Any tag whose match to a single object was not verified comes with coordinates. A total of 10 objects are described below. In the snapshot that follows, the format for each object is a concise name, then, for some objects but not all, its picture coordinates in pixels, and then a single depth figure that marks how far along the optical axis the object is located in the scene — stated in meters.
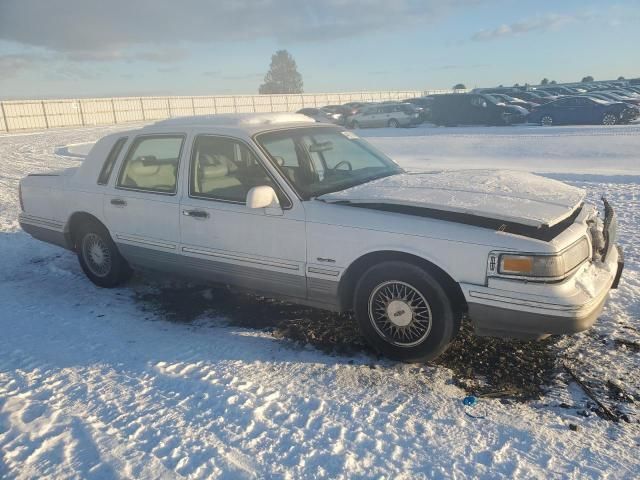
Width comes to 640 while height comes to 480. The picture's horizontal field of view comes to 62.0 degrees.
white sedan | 3.37
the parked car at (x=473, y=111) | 24.17
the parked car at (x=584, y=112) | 20.91
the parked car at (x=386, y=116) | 26.82
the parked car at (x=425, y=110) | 26.30
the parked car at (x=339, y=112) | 29.44
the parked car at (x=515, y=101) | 26.39
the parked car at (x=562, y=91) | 35.02
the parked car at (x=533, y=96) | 28.91
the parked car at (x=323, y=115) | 29.95
